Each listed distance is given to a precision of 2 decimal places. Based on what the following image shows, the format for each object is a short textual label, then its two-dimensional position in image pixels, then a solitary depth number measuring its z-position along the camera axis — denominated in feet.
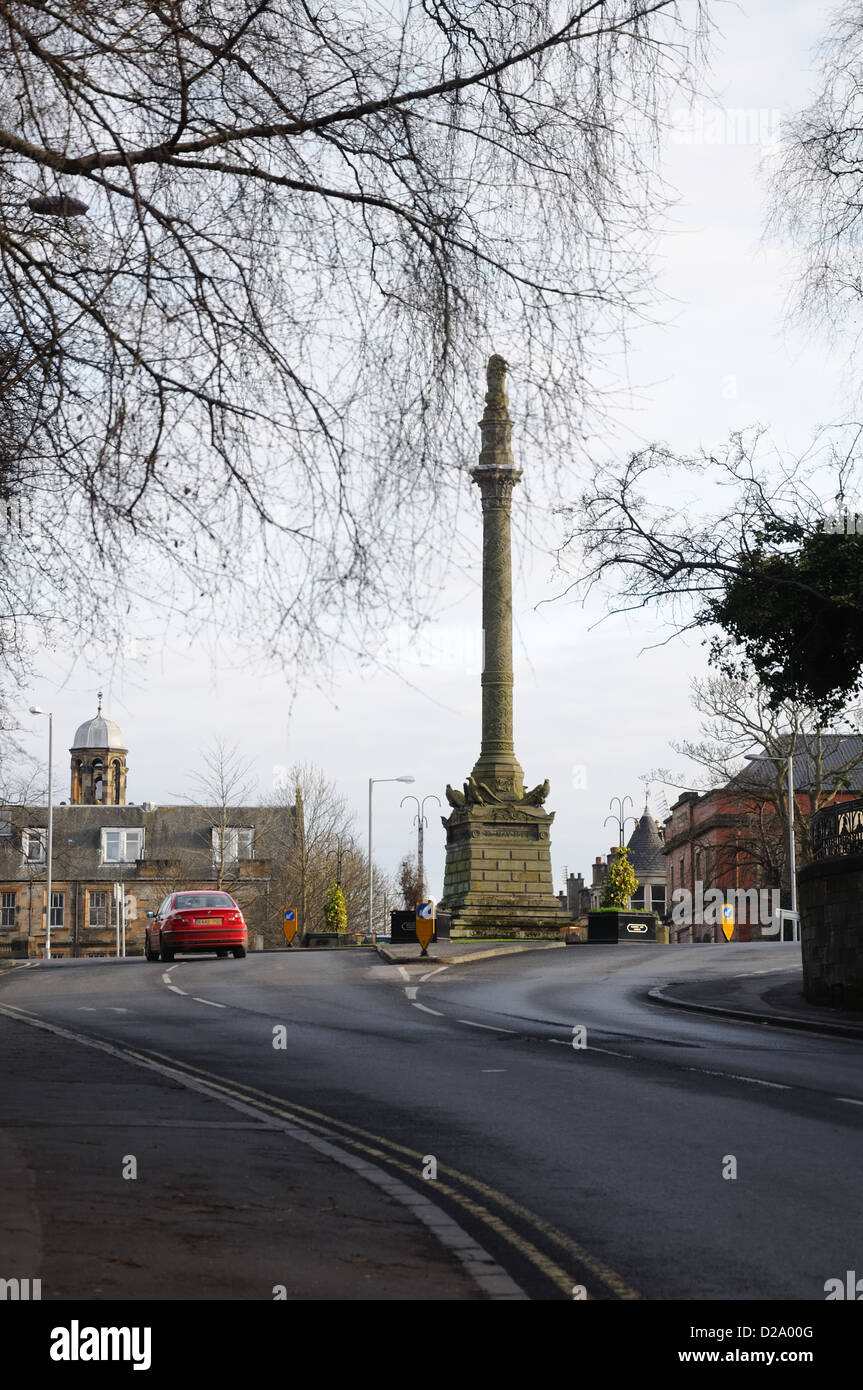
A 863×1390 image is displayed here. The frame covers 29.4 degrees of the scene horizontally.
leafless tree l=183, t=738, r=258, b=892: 304.30
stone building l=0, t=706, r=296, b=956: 315.99
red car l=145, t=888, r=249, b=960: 120.57
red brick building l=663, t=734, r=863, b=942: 235.61
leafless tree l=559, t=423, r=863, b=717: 73.97
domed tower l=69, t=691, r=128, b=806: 362.74
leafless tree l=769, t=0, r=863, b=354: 55.57
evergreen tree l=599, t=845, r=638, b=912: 218.18
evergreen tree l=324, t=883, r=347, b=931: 222.89
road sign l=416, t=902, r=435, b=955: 122.83
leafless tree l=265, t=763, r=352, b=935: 277.44
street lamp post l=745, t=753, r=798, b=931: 205.71
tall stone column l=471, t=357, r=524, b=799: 142.34
